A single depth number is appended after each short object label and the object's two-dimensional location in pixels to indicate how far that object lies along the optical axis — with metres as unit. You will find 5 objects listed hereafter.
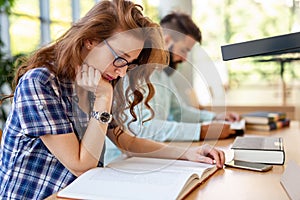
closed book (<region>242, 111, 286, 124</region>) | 1.85
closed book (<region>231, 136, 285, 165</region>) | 1.12
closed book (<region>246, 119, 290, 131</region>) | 1.83
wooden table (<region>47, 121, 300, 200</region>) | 0.82
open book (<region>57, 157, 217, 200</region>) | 0.78
